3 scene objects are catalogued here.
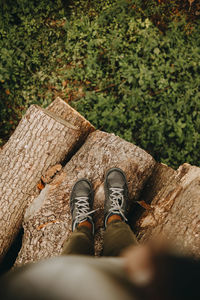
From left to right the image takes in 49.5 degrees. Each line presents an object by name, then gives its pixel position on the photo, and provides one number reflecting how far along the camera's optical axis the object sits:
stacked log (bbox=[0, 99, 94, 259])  2.44
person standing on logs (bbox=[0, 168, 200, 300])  0.67
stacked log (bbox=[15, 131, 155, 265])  2.26
